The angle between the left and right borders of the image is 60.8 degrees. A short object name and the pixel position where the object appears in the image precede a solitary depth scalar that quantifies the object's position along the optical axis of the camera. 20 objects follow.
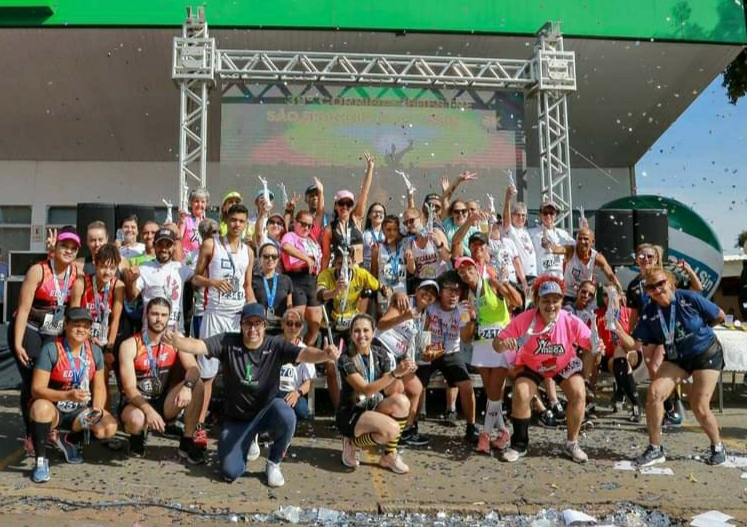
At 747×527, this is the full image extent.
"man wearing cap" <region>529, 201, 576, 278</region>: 7.36
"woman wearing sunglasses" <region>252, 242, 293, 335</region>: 5.71
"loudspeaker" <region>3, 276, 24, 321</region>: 9.52
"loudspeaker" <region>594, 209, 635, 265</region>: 8.87
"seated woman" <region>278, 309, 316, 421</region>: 4.95
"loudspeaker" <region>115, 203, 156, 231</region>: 8.46
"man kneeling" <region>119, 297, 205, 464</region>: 4.64
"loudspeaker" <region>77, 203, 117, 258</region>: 8.36
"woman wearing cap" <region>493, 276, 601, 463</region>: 4.96
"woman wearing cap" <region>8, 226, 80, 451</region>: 4.65
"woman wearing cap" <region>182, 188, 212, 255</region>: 6.88
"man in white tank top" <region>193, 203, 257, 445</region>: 5.16
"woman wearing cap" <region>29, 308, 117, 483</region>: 4.34
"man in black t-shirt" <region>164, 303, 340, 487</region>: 4.39
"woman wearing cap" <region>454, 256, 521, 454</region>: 5.24
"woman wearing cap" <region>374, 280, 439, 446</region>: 5.24
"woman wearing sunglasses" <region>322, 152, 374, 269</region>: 6.60
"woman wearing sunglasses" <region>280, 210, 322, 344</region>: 5.96
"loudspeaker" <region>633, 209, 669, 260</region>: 9.02
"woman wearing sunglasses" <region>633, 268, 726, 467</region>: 4.84
